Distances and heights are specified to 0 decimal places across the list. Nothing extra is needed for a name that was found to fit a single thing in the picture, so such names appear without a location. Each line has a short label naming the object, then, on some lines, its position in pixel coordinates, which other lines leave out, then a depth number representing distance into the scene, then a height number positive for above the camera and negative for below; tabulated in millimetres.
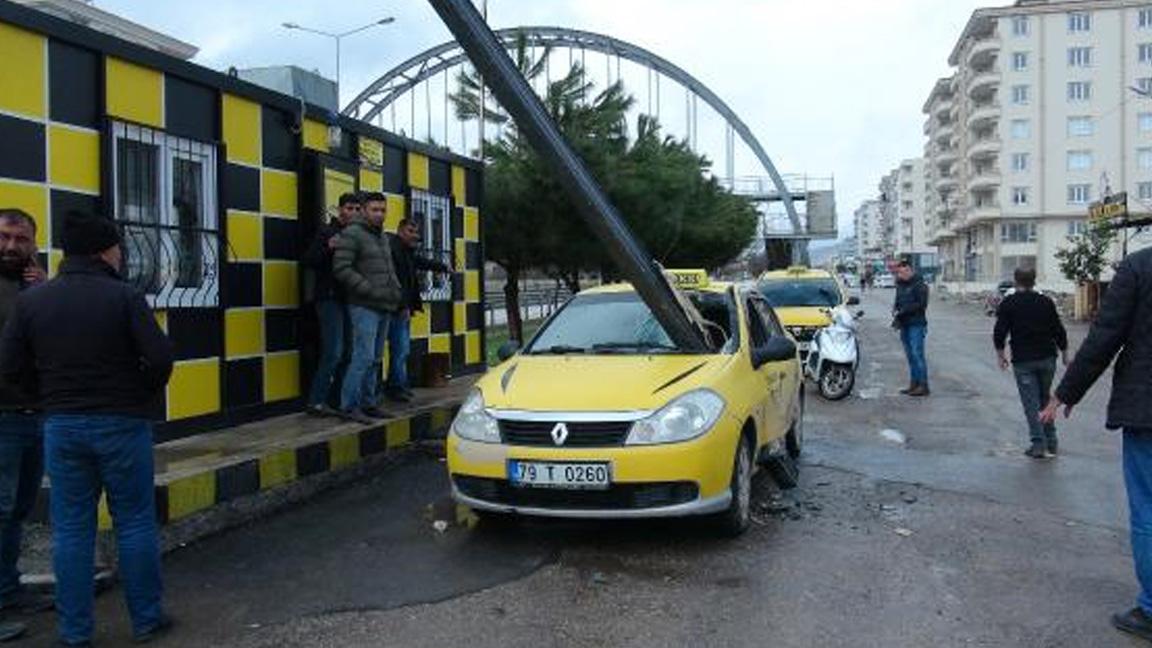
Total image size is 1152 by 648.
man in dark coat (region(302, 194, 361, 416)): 8555 +72
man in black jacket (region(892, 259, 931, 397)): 14617 -356
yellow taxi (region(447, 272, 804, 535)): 6012 -775
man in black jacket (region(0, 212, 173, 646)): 4555 -343
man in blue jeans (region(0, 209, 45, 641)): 4918 -619
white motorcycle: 14016 -821
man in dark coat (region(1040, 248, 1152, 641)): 4891 -397
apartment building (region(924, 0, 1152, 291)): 84188 +13777
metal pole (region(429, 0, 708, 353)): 7062 +766
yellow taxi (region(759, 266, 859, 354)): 16609 -21
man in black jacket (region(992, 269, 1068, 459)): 9555 -470
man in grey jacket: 8359 +122
